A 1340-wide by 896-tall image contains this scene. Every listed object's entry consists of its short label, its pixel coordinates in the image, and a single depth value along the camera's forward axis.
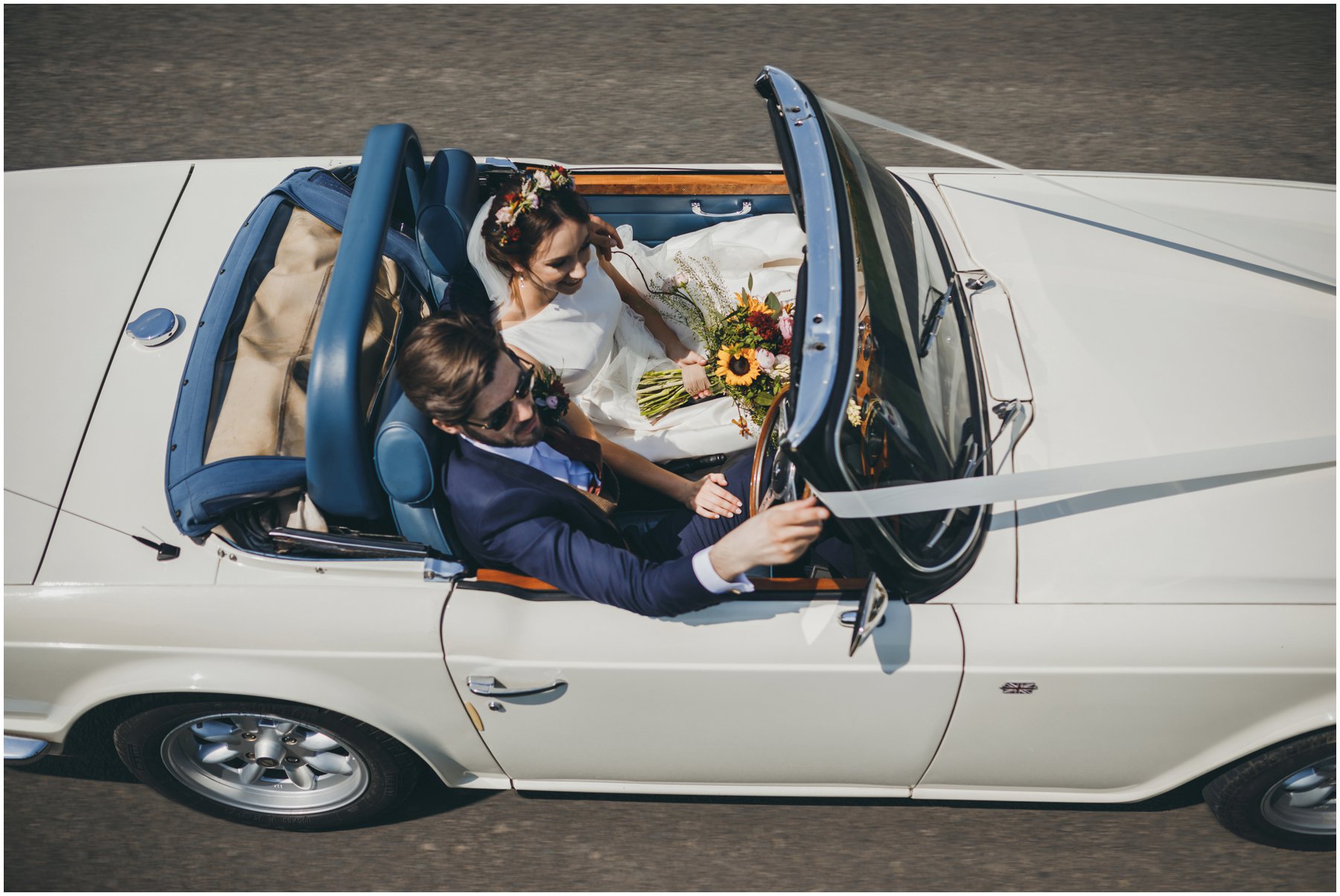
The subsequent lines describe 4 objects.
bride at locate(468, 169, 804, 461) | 2.59
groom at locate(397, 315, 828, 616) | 2.03
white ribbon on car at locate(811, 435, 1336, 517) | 2.08
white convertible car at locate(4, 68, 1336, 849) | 2.11
